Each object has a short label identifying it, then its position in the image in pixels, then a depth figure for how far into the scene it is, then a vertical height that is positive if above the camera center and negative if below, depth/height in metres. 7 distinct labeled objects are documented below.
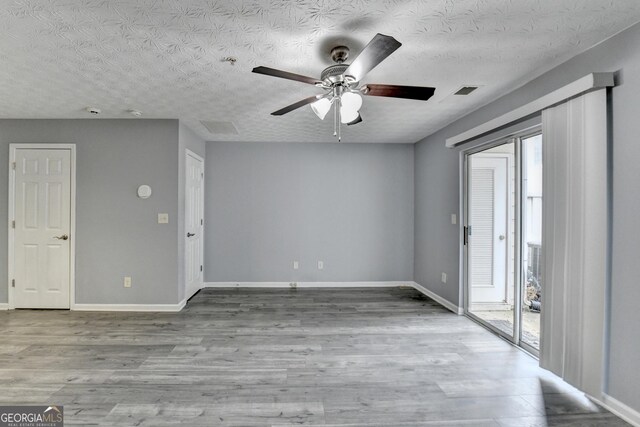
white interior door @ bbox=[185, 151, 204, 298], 4.13 -0.14
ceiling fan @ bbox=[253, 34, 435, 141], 1.77 +0.84
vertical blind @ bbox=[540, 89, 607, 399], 1.92 -0.16
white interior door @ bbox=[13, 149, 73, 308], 3.73 -0.20
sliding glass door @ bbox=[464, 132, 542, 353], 3.55 -0.31
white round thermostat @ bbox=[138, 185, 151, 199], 3.74 +0.27
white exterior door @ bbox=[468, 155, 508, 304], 3.75 -0.17
